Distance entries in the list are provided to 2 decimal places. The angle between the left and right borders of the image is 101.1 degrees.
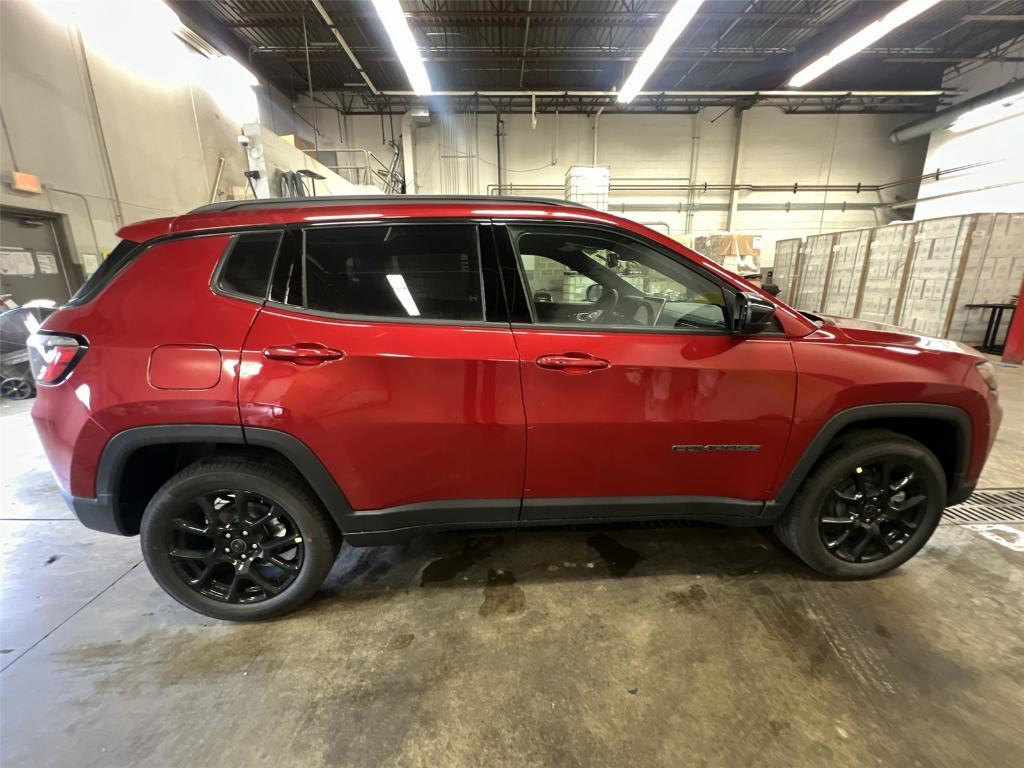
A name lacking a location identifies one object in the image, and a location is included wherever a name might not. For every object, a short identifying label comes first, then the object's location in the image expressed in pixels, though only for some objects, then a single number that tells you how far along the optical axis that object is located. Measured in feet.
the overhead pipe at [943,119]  30.71
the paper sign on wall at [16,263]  17.26
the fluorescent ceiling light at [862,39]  19.15
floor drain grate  8.53
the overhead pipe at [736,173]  40.65
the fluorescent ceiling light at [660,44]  18.39
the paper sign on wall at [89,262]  20.13
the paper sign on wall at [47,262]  18.63
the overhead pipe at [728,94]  33.83
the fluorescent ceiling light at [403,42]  17.10
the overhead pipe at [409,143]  40.11
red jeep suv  5.20
